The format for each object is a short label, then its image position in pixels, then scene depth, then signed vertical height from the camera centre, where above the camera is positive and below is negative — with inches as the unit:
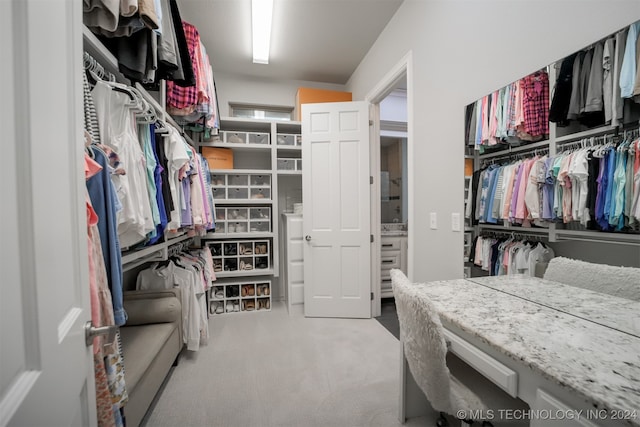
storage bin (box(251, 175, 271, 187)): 122.8 +12.8
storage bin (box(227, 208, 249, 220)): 120.7 -2.4
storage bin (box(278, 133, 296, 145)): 124.3 +32.1
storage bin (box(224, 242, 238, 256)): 120.0 -18.6
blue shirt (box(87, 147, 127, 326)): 35.3 -2.0
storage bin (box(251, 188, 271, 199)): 122.0 +6.8
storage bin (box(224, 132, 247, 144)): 118.9 +31.8
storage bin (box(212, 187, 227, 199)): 118.6 +6.7
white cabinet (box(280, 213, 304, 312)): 118.1 -23.7
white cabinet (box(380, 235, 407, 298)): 131.5 -22.5
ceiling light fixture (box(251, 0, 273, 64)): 82.0 +62.2
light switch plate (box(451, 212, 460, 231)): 65.5 -3.6
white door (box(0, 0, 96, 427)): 14.9 -0.9
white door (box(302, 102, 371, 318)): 111.0 +0.0
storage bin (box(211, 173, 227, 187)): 118.5 +12.6
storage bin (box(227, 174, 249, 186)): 121.6 +13.1
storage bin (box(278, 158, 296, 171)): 126.4 +20.7
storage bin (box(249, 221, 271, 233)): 123.3 -8.6
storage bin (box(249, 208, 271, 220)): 123.5 -2.5
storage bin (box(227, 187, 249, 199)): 120.2 +6.7
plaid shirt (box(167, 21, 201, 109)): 77.8 +35.4
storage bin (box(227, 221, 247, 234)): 120.6 -8.8
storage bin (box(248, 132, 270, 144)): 121.2 +32.0
